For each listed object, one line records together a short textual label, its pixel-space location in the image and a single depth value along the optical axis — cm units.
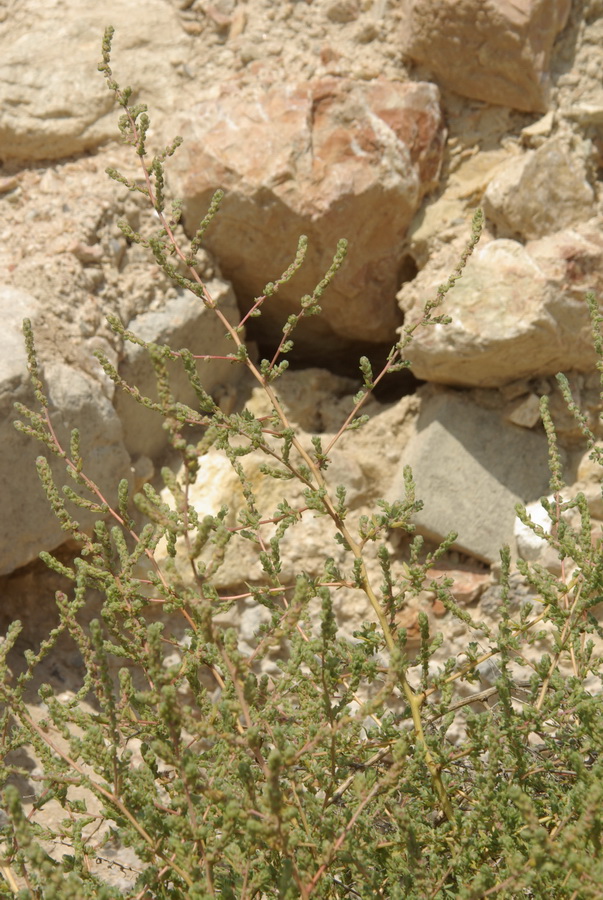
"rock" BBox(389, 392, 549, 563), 512
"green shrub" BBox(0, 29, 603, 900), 212
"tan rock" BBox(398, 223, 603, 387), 490
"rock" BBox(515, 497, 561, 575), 498
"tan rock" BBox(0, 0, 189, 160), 561
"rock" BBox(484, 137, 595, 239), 509
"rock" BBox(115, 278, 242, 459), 512
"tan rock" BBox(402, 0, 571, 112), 524
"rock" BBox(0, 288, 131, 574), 438
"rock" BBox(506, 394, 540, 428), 516
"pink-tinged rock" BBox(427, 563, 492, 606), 505
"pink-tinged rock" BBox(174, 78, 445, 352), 525
